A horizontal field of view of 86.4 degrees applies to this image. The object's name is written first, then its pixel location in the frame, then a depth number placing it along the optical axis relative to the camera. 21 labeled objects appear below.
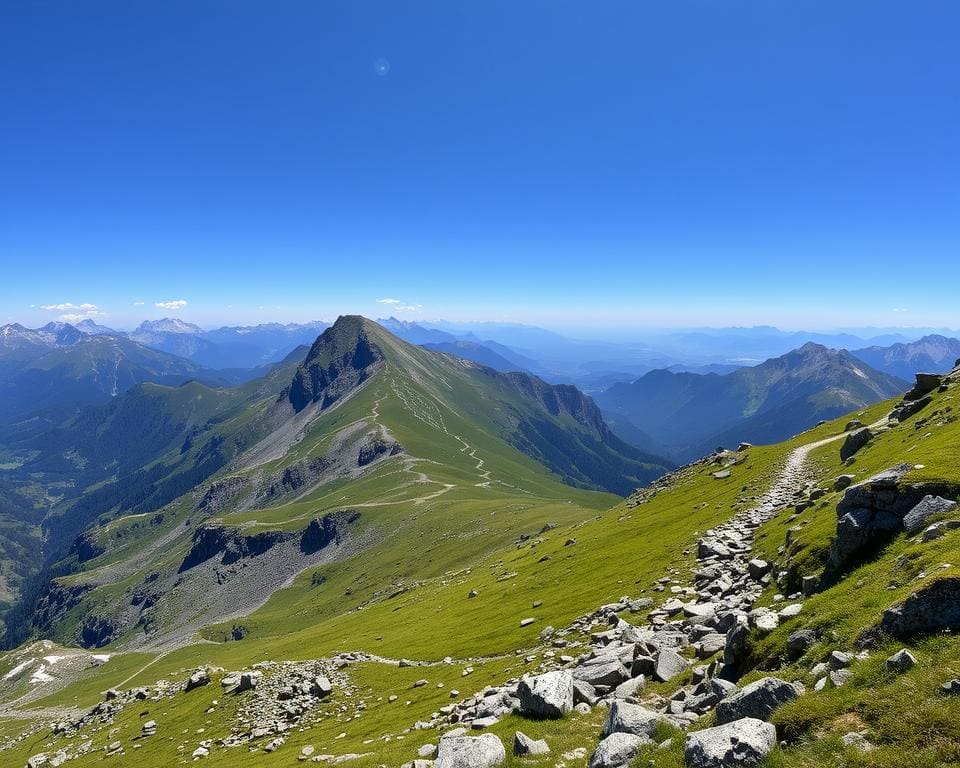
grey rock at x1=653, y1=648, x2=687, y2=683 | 24.92
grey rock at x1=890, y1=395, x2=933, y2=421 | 65.69
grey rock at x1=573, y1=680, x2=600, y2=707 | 24.84
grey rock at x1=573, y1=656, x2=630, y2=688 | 26.02
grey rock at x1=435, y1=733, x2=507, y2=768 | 20.91
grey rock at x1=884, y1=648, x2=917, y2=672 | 15.01
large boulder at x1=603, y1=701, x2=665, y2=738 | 18.84
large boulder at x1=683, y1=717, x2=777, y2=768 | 14.63
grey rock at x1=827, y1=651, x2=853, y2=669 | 16.64
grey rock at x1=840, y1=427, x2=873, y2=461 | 59.19
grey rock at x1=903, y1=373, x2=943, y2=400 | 71.71
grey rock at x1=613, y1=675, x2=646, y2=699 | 24.45
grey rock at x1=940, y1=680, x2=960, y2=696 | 13.36
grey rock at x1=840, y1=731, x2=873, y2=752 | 13.46
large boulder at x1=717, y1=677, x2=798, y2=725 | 16.53
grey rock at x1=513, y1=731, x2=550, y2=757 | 20.83
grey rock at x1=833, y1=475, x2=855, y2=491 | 41.40
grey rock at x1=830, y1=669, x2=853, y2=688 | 15.97
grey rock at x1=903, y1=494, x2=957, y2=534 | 23.67
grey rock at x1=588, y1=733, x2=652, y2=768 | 17.72
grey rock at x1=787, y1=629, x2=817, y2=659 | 19.38
